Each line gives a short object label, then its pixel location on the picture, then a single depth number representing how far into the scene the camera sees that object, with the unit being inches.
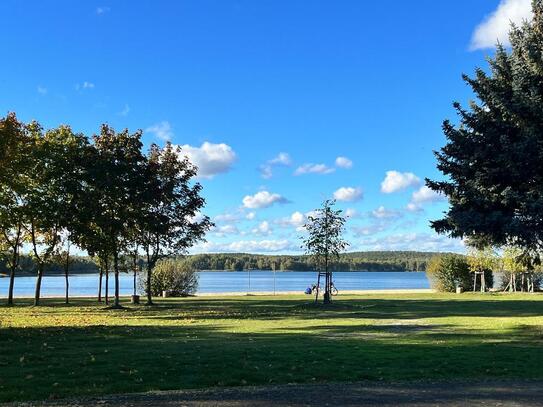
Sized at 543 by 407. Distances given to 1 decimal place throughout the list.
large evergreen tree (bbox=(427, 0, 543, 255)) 595.5
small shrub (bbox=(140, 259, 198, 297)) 1948.8
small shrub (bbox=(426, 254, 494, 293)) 2028.8
